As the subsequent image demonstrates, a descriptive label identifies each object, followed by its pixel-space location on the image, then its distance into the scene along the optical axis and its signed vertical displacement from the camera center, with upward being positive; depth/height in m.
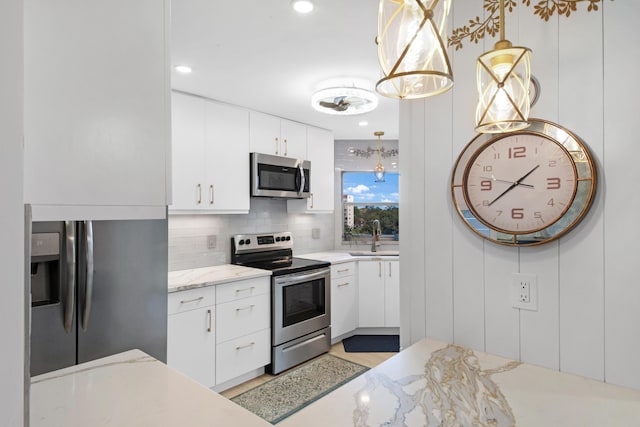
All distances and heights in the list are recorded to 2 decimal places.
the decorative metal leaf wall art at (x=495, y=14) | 1.17 +0.70
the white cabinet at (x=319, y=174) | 3.94 +0.46
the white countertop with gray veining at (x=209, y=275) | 2.54 -0.49
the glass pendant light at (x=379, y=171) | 4.52 +0.55
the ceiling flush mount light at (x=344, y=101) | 2.62 +0.87
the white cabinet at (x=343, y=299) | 3.71 -0.91
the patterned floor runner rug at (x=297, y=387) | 2.54 -1.38
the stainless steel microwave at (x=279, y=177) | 3.30 +0.37
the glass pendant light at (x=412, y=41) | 0.67 +0.34
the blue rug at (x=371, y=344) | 3.63 -1.38
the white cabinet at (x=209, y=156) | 2.81 +0.49
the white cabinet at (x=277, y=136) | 3.36 +0.78
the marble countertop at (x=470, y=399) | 0.91 -0.52
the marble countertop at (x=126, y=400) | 0.92 -0.53
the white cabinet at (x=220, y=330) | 2.49 -0.88
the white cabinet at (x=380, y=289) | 3.99 -0.84
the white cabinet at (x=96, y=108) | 0.84 +0.27
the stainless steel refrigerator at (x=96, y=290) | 1.45 -0.34
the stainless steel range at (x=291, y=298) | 3.09 -0.78
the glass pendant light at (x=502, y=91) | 0.94 +0.35
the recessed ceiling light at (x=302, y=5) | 1.64 +0.97
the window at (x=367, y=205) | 4.68 +0.12
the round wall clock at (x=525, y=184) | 1.14 +0.10
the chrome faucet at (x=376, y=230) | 4.59 -0.21
